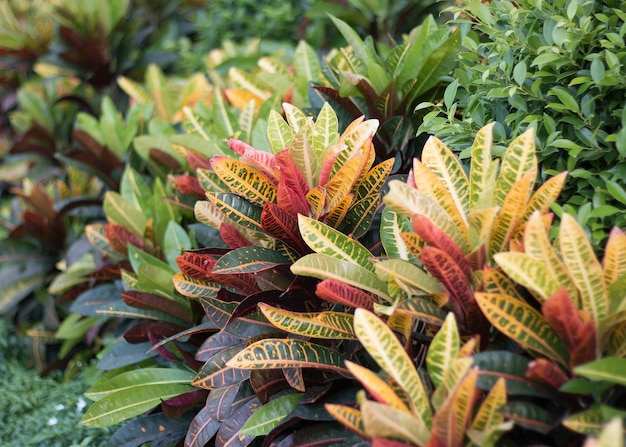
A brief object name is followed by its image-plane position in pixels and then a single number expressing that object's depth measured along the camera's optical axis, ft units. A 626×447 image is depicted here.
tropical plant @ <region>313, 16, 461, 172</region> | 6.34
